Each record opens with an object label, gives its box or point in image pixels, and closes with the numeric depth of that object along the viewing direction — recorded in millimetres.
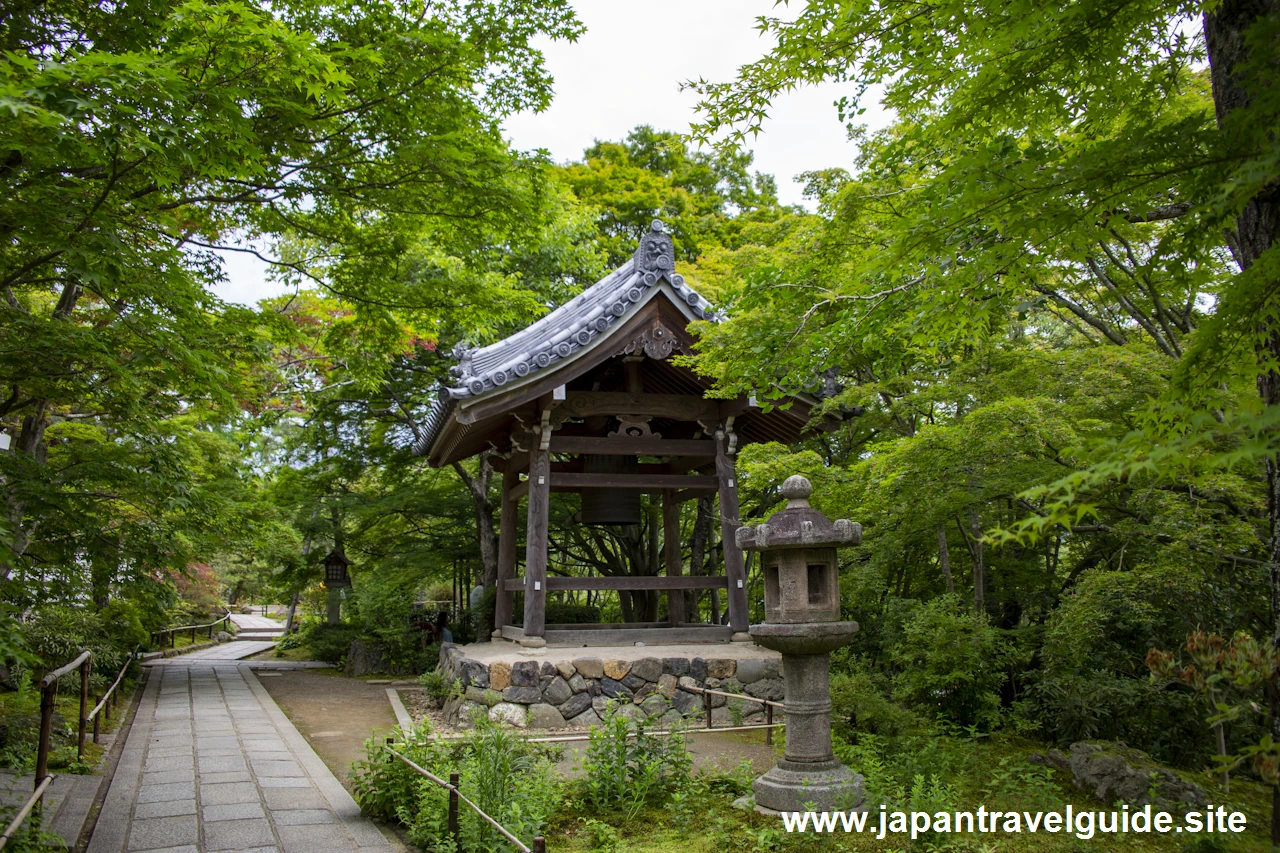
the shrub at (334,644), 16984
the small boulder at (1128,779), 5184
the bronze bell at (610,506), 10336
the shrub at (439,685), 9789
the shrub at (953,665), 7188
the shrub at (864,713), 6762
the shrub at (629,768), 5270
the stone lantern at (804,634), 4993
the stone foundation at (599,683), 8469
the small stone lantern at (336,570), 16417
